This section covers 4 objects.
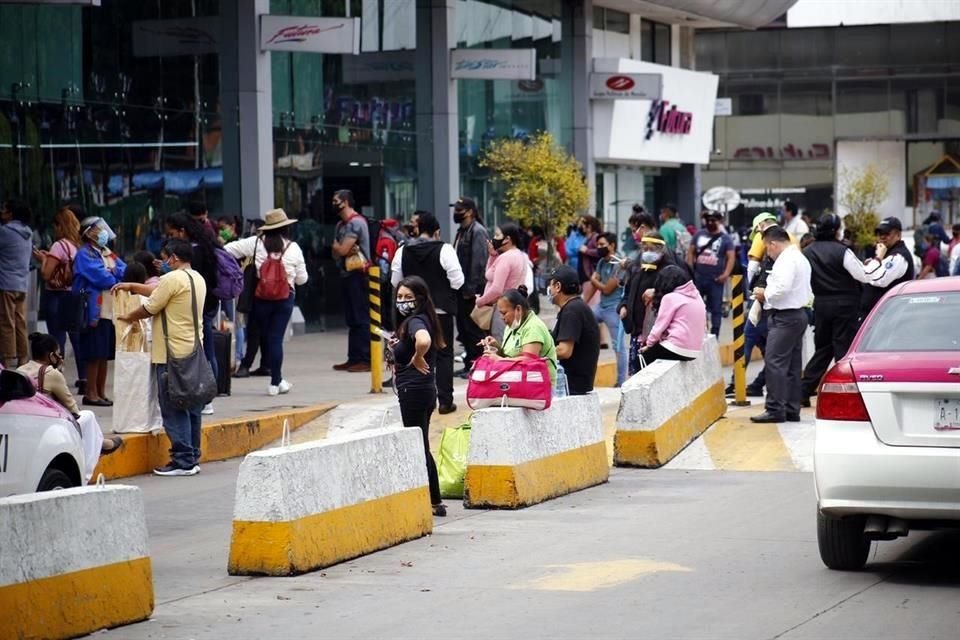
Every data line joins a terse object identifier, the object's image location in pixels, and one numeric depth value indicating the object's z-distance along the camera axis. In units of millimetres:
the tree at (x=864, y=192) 61112
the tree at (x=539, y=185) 36594
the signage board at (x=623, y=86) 41844
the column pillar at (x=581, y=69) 42312
